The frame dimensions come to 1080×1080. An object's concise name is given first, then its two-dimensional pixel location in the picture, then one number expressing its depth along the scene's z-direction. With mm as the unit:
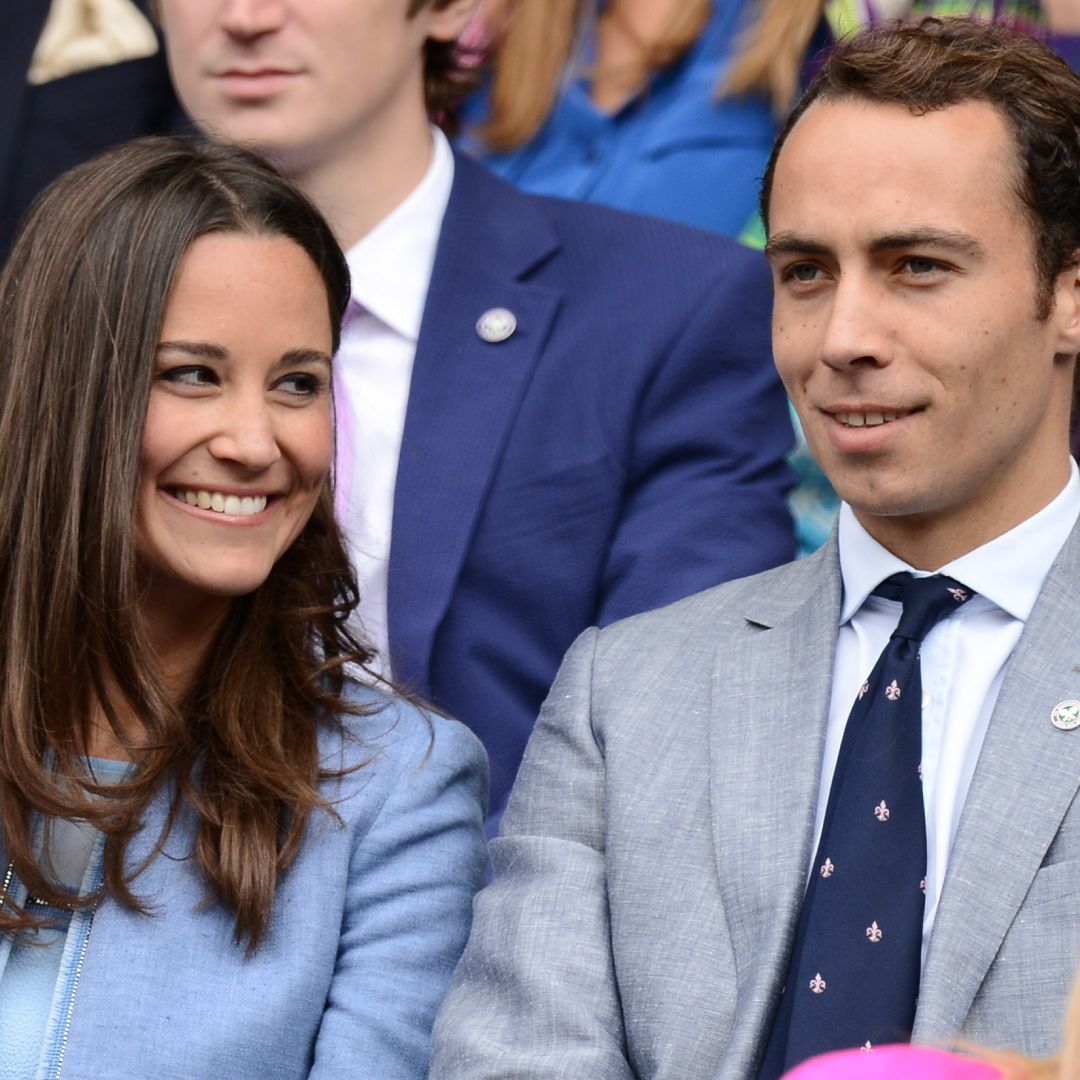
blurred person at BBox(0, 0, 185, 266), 6836
